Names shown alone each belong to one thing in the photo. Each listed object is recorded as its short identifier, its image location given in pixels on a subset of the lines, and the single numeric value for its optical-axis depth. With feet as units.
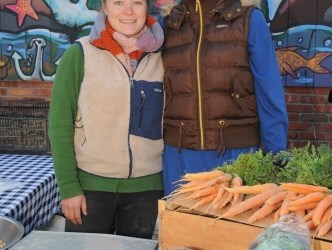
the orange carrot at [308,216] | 5.96
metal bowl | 7.93
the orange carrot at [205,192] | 6.70
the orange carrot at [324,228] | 5.64
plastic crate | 14.73
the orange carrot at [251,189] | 6.54
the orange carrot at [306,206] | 6.09
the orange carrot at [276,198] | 6.18
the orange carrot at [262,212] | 6.03
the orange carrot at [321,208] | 5.83
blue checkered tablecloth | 10.18
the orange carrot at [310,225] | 5.84
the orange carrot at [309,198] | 6.08
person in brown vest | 8.32
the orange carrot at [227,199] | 6.44
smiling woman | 8.46
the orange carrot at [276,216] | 6.03
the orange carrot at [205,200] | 6.48
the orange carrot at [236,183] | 6.50
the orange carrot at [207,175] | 7.03
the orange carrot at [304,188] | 6.26
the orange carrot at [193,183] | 7.04
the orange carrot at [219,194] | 6.48
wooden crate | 5.99
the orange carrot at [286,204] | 6.02
